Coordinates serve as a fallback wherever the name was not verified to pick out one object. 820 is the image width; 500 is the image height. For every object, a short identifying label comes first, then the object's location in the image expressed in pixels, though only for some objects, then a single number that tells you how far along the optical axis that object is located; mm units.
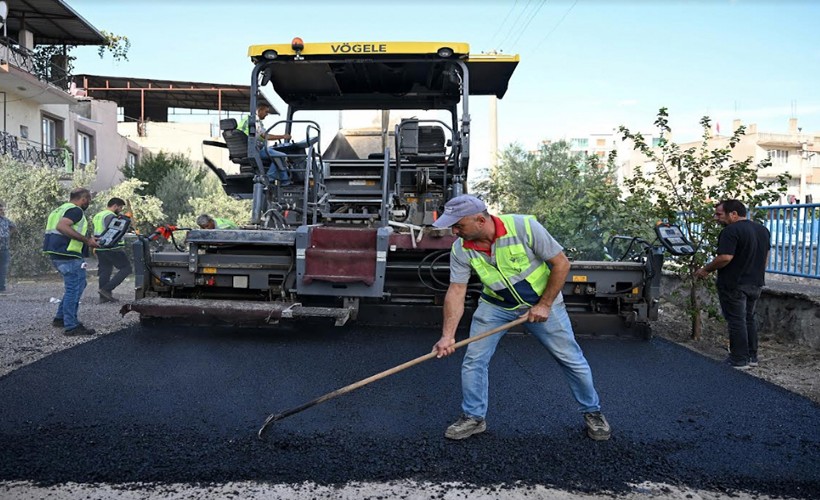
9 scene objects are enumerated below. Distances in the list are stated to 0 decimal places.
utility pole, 18109
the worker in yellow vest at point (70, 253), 6016
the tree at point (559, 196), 7141
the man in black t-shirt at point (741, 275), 5281
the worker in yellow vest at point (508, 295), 3338
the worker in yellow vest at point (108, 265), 8469
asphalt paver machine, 5254
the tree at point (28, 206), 11773
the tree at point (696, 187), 6270
